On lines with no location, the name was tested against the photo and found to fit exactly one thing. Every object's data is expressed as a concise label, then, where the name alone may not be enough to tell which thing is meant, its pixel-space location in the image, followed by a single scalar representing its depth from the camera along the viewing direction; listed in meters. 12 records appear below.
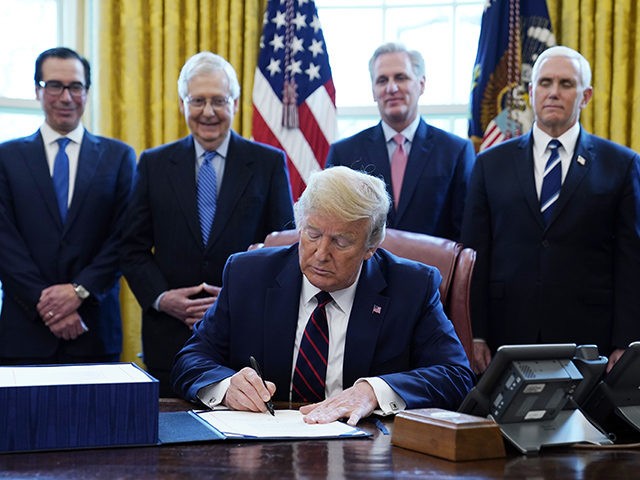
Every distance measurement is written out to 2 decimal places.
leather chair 3.20
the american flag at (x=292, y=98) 5.61
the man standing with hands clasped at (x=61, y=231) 4.30
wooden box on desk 2.07
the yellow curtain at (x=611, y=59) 5.27
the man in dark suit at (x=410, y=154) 4.37
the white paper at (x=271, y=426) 2.27
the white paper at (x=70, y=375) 2.13
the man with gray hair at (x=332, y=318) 2.83
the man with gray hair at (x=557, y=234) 4.09
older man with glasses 4.24
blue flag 5.33
